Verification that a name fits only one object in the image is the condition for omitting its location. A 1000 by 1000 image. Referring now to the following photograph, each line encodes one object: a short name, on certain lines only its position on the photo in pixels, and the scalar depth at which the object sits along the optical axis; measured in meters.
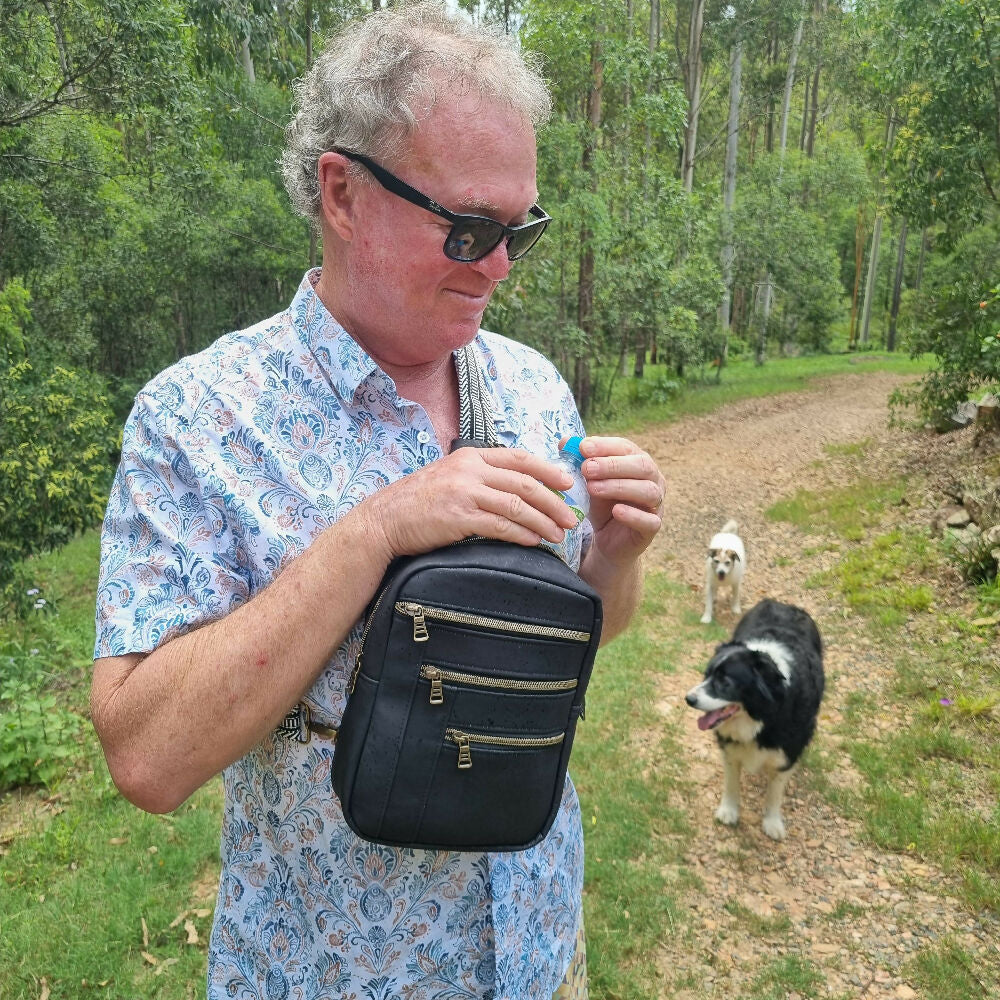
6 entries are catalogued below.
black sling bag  1.00
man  1.01
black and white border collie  3.88
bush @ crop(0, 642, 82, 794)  4.35
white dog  6.68
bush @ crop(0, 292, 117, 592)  5.96
